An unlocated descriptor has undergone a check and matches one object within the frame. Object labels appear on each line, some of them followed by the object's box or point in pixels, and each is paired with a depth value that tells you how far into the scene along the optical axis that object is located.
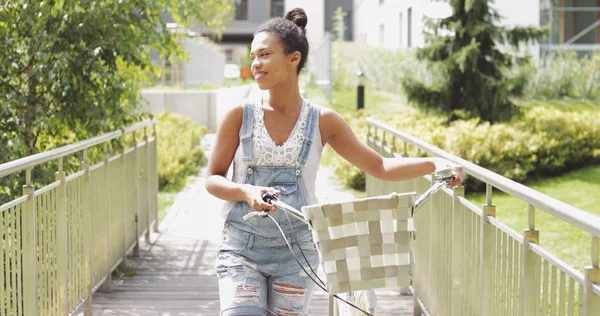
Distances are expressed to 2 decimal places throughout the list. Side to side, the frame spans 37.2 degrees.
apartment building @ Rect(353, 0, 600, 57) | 24.91
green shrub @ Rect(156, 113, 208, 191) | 12.97
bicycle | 2.94
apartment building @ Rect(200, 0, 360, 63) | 48.56
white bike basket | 2.79
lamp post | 17.11
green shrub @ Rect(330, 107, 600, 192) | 11.66
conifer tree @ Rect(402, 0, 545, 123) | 14.61
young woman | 3.40
